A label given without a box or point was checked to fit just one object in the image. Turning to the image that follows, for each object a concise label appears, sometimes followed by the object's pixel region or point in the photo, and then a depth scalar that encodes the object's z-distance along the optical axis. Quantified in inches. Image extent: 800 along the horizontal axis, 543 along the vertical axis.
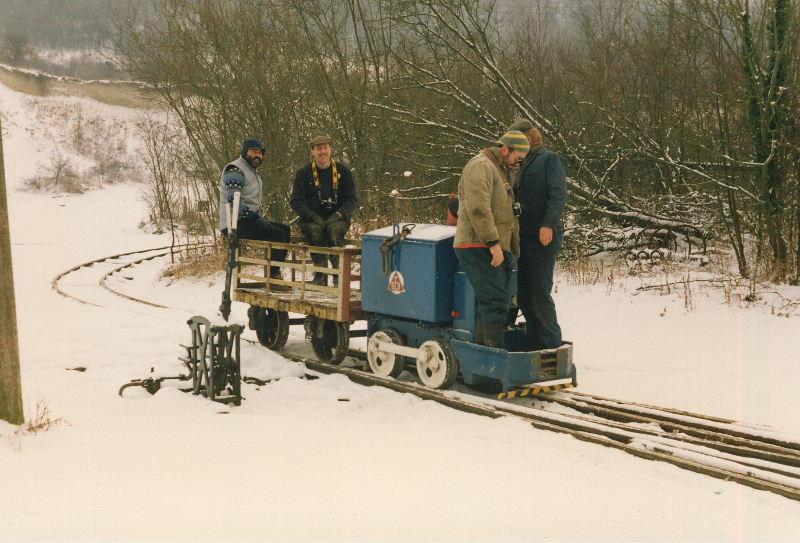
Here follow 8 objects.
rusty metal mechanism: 283.3
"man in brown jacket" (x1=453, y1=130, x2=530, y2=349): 275.0
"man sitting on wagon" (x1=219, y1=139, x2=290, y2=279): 360.8
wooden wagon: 328.5
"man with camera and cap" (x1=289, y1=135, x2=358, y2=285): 371.9
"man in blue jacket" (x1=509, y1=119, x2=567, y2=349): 296.2
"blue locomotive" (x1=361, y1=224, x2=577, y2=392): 286.8
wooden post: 226.7
